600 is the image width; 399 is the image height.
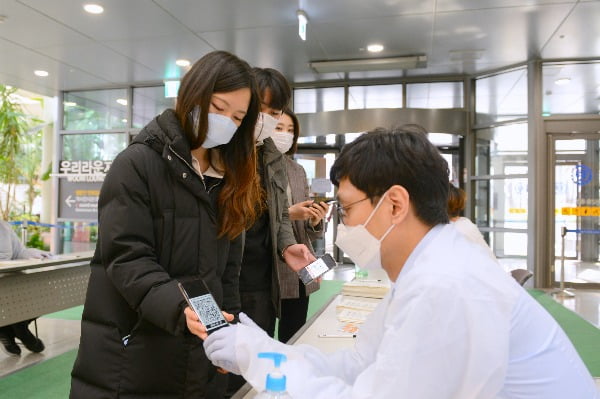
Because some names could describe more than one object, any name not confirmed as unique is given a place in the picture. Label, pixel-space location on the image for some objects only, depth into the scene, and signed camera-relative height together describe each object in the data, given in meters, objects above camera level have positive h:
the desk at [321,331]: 1.79 -0.49
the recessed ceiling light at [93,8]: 5.39 +2.17
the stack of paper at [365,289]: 2.54 -0.42
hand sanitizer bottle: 0.84 -0.30
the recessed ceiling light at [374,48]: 6.58 +2.17
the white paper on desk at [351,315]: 2.13 -0.48
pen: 1.89 -0.49
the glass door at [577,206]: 7.08 +0.07
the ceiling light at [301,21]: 5.43 +2.07
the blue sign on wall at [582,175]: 7.07 +0.51
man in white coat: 0.79 -0.18
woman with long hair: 1.25 -0.12
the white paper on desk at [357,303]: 2.35 -0.47
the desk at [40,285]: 3.63 -0.66
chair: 2.83 -0.39
